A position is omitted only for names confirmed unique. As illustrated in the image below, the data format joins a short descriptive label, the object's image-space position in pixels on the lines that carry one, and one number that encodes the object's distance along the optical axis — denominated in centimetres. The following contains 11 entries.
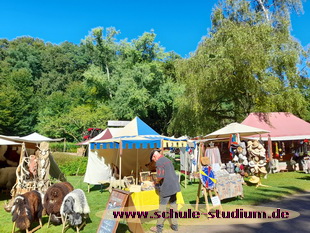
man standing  552
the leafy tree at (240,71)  1752
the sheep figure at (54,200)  626
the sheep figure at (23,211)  575
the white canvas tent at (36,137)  1994
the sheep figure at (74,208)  577
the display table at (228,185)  753
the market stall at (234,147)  1186
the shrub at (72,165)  1948
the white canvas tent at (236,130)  1283
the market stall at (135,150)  1024
